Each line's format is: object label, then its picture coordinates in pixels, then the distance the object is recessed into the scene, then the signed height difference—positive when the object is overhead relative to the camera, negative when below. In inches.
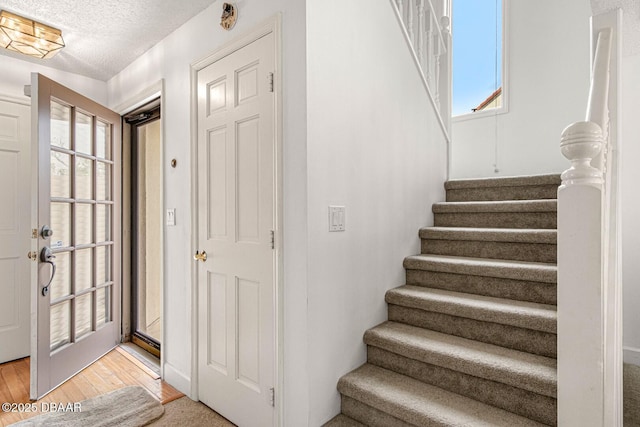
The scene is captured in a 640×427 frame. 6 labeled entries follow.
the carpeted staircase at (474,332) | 57.3 -25.5
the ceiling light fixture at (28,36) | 87.1 +48.6
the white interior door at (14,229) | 109.9 -5.6
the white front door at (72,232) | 88.6 -6.3
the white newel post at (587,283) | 43.2 -9.5
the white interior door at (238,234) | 69.1 -5.0
